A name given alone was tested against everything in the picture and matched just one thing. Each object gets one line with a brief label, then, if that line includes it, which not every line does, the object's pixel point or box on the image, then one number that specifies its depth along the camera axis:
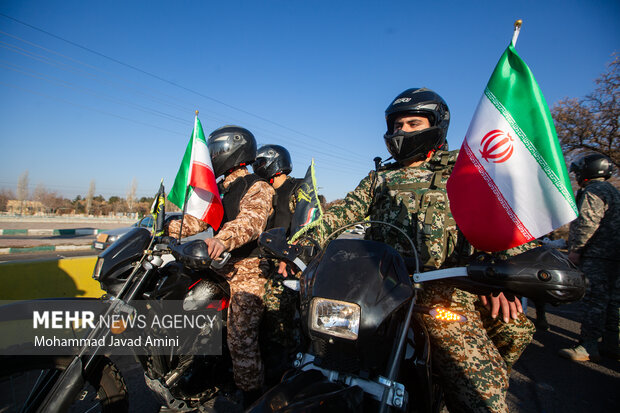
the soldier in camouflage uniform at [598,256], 3.78
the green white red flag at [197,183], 2.68
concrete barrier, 4.00
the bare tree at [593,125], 13.27
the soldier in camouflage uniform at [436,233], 1.50
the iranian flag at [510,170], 1.40
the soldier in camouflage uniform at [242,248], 2.32
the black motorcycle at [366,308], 0.96
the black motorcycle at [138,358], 1.73
